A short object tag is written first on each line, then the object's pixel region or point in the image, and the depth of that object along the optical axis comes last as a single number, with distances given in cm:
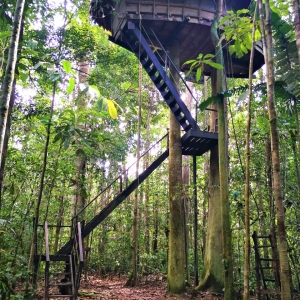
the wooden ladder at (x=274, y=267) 653
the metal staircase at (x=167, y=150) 806
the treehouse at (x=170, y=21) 860
